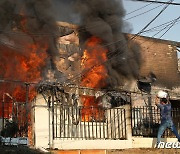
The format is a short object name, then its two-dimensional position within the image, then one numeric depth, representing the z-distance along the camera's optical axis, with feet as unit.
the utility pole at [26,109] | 31.69
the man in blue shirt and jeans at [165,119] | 36.63
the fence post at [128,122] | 35.63
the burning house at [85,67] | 34.60
